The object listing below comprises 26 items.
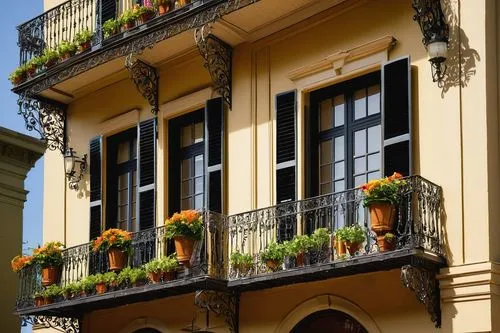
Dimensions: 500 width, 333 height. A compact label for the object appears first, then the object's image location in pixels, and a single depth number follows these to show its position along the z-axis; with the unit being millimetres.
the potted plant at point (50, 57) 20922
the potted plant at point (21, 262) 20344
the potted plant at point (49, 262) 20094
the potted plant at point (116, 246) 18719
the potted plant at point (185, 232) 17344
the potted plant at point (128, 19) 19500
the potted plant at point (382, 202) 15297
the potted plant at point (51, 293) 19734
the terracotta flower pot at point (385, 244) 15234
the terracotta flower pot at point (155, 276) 17892
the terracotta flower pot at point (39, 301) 20016
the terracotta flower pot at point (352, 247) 15617
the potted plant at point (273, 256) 16469
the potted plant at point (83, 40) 20469
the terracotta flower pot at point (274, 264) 16562
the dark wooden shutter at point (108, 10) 20781
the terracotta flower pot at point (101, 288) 18844
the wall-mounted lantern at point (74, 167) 21359
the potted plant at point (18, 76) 21484
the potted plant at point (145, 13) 19250
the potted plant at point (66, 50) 20656
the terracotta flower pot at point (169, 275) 17766
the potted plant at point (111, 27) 19859
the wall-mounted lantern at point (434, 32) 15586
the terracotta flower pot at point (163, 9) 18922
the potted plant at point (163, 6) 18906
